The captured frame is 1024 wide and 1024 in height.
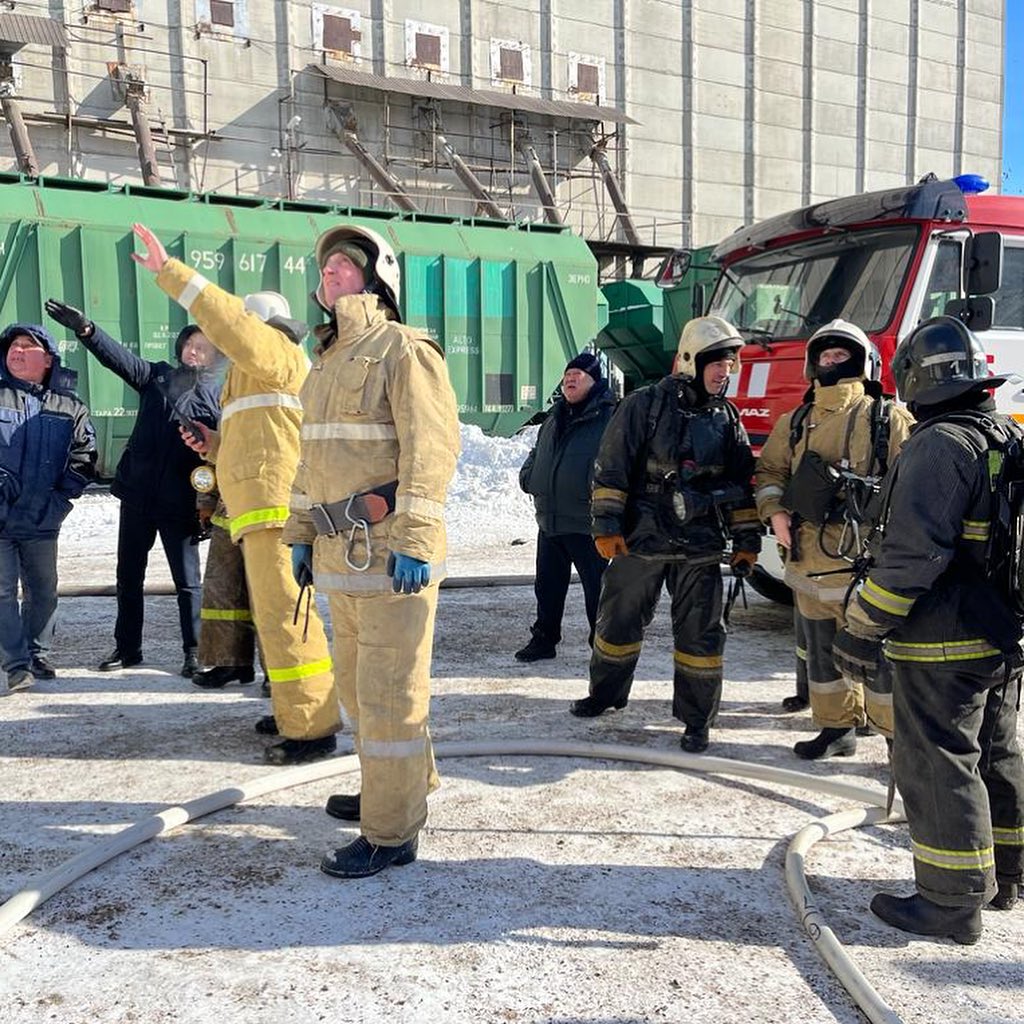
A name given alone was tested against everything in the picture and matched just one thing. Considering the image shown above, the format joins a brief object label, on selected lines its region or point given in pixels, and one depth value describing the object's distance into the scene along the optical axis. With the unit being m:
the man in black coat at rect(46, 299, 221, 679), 5.36
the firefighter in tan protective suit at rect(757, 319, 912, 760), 4.28
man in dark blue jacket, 5.15
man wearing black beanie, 5.82
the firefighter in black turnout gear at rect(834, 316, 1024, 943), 2.72
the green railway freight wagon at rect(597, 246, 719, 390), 13.88
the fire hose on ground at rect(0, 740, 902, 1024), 2.63
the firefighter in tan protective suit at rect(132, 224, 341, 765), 4.14
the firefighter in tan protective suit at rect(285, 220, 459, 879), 3.11
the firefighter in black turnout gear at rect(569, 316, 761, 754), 4.43
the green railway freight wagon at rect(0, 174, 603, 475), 11.96
